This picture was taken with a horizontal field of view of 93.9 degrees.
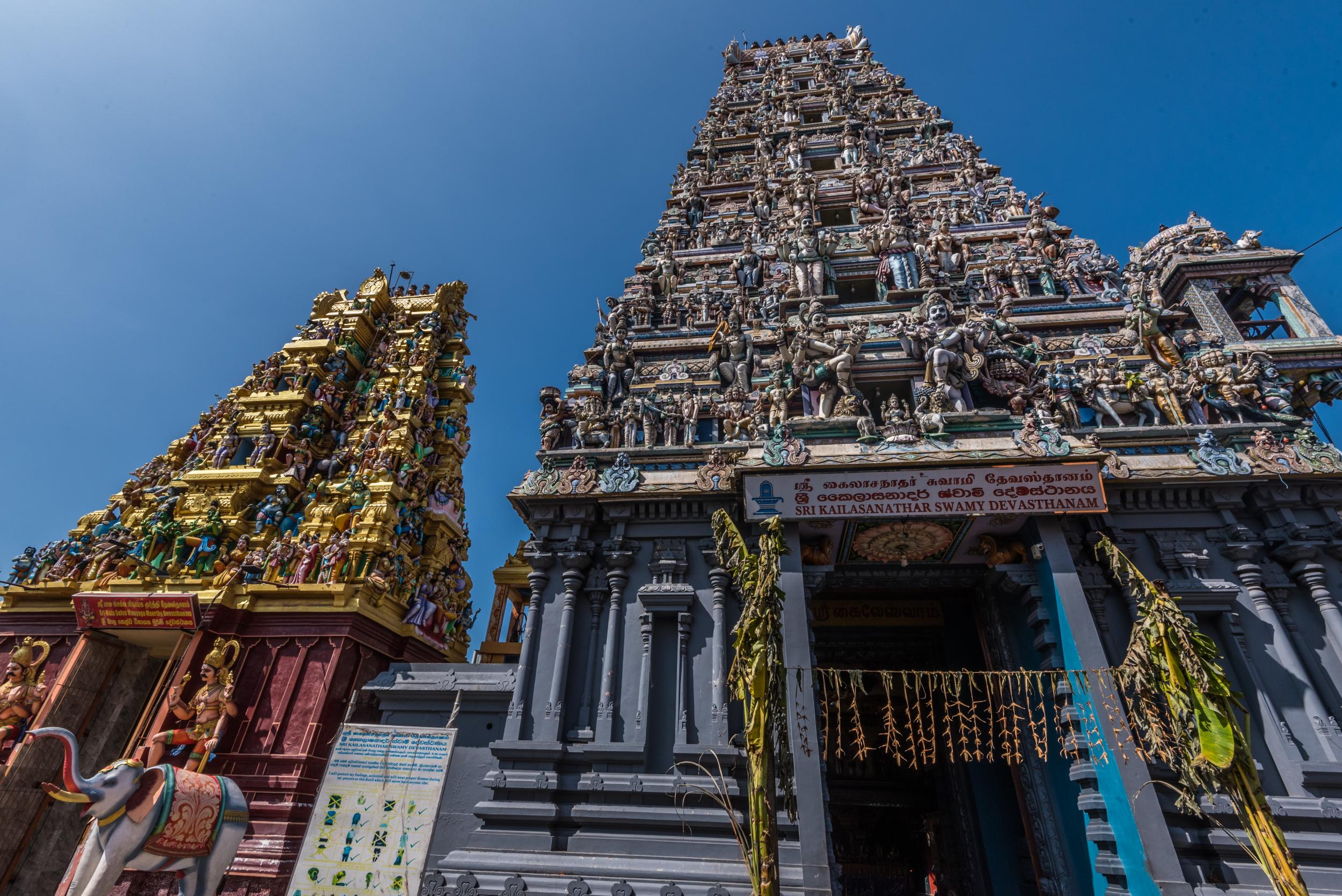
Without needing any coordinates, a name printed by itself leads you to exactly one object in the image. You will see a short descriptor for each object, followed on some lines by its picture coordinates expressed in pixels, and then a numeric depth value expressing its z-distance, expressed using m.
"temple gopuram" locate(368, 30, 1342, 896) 7.70
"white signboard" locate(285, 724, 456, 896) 8.71
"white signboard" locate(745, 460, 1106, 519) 8.57
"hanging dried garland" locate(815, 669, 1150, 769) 7.52
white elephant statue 7.11
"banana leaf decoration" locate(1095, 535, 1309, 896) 4.93
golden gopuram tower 11.05
